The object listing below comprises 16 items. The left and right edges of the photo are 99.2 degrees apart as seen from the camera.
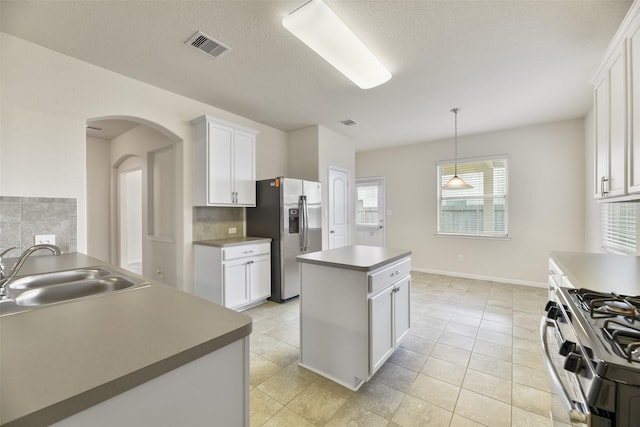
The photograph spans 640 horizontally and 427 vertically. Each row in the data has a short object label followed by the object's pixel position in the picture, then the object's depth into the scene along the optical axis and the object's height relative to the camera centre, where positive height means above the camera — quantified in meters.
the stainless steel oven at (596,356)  0.70 -0.45
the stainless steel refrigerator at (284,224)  3.73 -0.18
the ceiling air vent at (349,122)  4.33 +1.43
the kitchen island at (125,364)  0.55 -0.36
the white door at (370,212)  6.23 -0.03
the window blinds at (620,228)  2.69 -0.20
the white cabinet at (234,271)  3.21 -0.74
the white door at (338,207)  4.83 +0.07
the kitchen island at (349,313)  1.91 -0.77
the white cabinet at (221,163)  3.37 +0.63
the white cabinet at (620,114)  1.57 +0.62
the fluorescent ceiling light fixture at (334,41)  1.94 +1.36
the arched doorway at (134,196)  3.71 +0.27
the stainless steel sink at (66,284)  1.34 -0.39
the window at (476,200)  4.88 +0.18
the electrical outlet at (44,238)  2.23 -0.22
